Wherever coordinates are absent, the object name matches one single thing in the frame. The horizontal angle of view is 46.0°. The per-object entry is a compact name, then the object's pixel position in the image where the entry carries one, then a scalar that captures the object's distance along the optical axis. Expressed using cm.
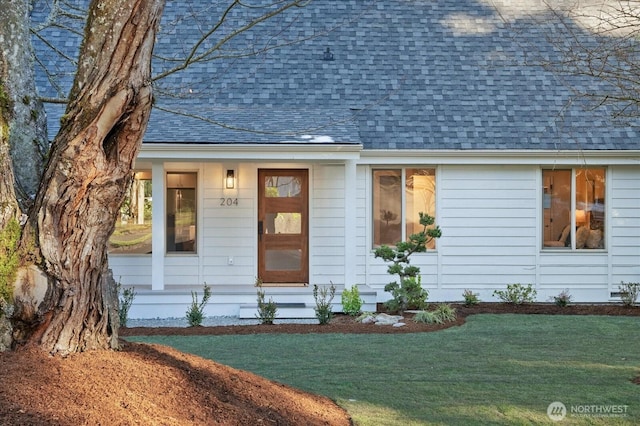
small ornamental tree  1262
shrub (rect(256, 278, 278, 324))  1177
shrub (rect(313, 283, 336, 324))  1166
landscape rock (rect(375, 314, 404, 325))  1176
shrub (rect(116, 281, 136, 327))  1144
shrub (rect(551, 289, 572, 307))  1373
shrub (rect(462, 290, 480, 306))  1382
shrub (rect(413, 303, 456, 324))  1180
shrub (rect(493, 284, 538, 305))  1405
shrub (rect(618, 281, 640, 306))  1402
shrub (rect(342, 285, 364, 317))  1255
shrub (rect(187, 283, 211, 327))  1154
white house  1423
